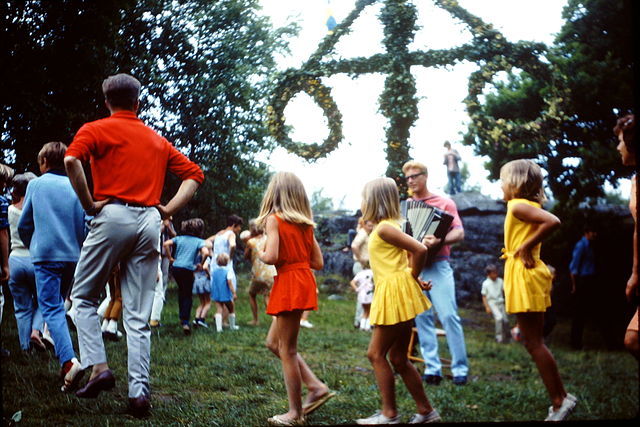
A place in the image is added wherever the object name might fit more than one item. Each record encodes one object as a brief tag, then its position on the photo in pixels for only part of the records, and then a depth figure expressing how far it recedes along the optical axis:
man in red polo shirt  3.11
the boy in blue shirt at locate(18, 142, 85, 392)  3.63
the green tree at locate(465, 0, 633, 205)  7.09
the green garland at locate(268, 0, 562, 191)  5.59
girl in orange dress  3.26
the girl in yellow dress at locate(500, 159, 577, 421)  3.35
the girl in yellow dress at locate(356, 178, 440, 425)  3.34
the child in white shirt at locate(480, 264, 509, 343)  9.34
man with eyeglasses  4.91
